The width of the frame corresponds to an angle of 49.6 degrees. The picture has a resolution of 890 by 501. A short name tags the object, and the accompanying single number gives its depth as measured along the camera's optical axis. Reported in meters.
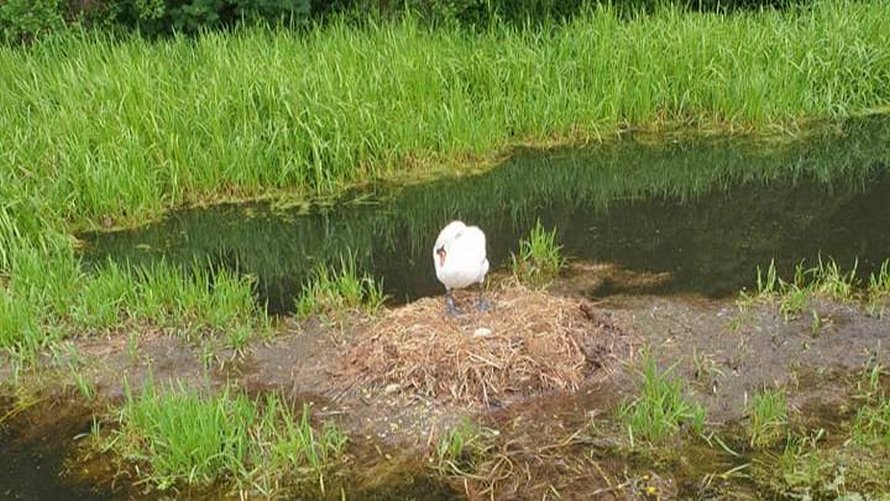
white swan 4.91
